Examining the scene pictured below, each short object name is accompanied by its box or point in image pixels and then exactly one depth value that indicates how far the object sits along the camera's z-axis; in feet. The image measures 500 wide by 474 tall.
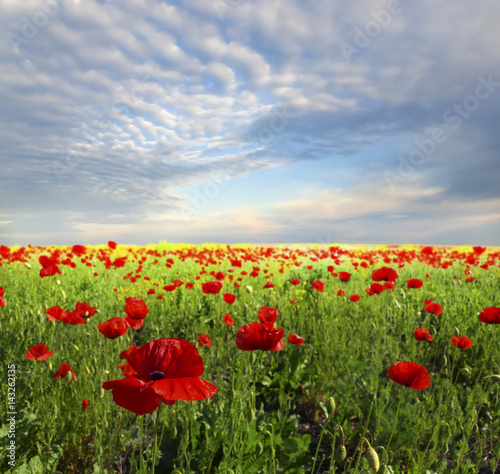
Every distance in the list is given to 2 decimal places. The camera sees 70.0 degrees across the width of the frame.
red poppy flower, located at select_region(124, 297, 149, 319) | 7.95
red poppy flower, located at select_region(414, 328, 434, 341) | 8.54
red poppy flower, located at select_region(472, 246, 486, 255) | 18.85
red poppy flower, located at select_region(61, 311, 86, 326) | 8.48
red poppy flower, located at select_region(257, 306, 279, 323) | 6.85
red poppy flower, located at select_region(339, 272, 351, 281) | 13.51
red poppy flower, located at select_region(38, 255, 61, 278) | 11.38
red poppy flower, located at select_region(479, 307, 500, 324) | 8.42
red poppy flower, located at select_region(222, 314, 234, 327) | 10.99
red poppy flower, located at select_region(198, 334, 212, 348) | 8.41
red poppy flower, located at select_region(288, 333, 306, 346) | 8.22
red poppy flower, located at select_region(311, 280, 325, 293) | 13.65
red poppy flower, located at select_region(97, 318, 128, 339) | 6.93
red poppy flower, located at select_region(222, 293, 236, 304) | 10.40
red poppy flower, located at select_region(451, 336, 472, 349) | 8.81
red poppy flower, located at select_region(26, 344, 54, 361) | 7.31
